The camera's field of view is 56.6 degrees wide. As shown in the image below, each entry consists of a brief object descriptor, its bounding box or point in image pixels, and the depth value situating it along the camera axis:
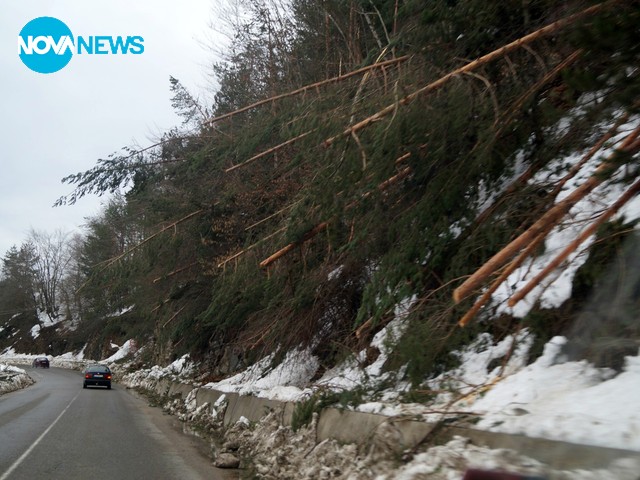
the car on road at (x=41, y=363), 65.25
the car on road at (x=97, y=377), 32.19
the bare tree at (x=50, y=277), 95.62
